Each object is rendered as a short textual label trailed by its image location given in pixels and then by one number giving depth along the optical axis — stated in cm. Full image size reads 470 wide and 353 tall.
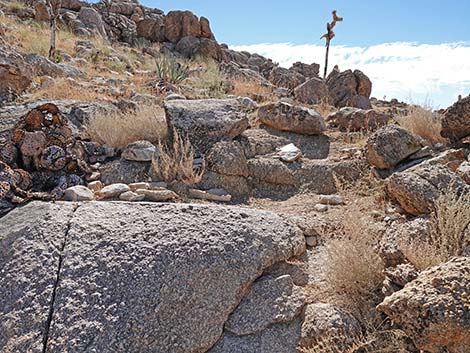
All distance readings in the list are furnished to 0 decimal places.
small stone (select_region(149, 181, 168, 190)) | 389
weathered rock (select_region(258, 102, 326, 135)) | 548
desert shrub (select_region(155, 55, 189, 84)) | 923
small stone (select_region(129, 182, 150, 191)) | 382
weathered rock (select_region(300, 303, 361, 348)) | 243
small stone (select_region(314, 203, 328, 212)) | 392
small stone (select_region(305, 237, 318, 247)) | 339
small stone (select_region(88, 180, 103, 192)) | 383
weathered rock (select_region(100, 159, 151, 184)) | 419
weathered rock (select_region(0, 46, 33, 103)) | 586
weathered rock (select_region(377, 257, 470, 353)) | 202
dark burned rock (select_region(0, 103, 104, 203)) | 358
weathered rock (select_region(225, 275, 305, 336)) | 257
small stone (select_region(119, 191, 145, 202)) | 357
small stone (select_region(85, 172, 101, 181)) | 407
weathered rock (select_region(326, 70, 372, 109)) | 1019
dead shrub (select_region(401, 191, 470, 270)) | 263
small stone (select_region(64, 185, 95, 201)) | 341
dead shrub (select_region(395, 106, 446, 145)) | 510
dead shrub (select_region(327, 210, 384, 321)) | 265
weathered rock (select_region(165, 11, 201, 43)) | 2247
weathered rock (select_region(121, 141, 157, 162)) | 440
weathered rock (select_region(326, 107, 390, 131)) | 589
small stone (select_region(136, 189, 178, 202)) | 366
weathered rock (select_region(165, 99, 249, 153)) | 470
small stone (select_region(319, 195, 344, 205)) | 406
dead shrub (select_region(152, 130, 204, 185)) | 416
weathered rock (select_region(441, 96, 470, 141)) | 467
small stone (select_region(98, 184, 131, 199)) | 361
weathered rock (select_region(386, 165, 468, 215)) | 331
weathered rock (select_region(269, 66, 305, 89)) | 1376
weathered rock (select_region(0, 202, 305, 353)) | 238
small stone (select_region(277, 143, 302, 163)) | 479
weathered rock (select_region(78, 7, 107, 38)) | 1883
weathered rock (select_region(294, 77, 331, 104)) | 861
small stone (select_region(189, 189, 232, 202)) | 401
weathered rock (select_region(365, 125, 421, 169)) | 437
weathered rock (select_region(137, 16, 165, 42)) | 2266
